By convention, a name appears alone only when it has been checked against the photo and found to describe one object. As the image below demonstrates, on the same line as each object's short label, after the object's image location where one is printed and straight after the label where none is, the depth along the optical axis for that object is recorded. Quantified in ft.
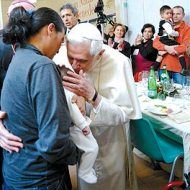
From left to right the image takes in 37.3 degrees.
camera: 10.93
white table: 5.76
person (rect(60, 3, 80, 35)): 9.14
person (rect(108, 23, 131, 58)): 14.24
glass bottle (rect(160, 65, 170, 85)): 8.34
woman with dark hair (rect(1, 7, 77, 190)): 3.09
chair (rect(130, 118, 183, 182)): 5.92
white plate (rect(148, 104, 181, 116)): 6.69
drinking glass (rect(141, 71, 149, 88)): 9.25
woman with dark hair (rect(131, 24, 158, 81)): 13.00
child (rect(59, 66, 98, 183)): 4.00
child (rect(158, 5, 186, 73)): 11.53
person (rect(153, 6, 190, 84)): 11.16
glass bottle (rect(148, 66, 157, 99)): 8.07
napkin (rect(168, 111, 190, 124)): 6.26
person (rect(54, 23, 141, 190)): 4.55
